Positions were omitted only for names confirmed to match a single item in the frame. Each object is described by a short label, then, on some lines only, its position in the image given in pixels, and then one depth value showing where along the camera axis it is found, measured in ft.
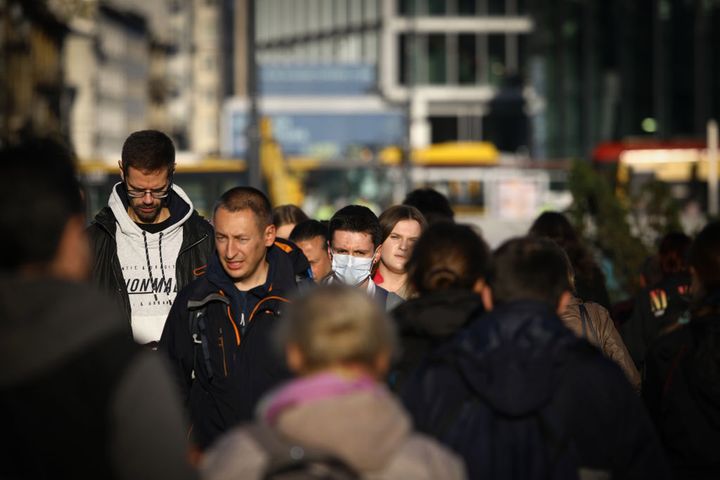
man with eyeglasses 46.68
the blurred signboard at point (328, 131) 361.16
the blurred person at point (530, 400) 29.37
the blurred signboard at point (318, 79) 484.27
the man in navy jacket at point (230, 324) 40.93
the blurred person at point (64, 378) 22.60
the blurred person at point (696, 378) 37.74
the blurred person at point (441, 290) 32.46
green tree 116.91
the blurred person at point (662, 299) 61.95
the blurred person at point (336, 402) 23.92
